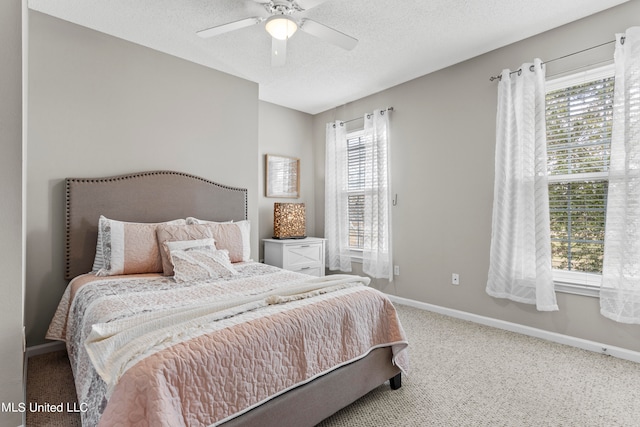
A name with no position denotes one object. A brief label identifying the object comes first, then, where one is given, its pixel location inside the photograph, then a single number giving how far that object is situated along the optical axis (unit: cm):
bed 114
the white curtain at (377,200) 381
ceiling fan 215
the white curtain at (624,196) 220
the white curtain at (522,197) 262
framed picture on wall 430
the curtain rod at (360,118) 385
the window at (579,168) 246
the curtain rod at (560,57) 240
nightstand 379
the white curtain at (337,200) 435
